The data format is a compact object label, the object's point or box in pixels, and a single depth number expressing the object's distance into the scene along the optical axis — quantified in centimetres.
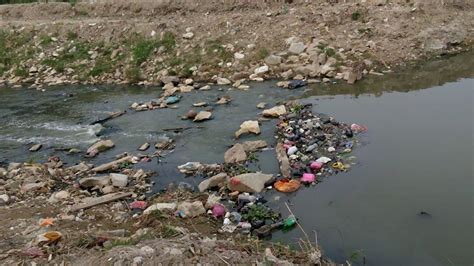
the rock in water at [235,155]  676
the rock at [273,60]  1119
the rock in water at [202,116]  867
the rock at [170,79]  1139
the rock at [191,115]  886
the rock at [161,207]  538
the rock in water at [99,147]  775
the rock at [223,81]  1100
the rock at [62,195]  607
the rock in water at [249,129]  776
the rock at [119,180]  634
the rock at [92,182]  639
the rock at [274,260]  408
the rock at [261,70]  1102
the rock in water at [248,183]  577
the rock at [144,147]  771
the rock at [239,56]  1173
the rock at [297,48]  1139
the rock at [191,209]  532
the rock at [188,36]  1282
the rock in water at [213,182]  601
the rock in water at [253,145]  709
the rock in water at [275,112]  839
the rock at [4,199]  602
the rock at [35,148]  819
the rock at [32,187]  634
